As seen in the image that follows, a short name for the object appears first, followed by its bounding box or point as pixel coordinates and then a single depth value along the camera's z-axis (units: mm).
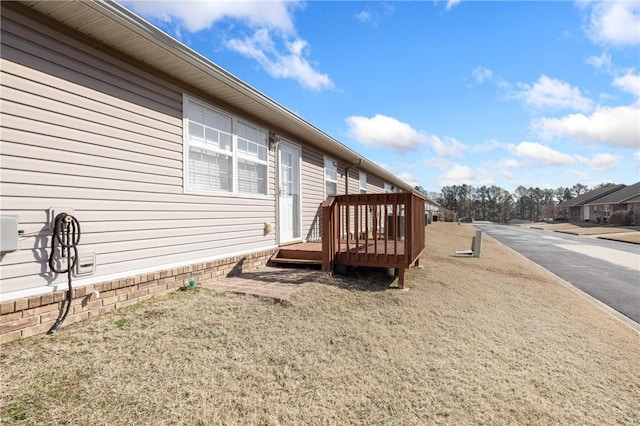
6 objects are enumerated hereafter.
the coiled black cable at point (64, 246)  3061
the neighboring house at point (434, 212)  37469
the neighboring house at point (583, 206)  45678
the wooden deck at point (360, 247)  5195
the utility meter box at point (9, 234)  2699
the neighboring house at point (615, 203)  35441
